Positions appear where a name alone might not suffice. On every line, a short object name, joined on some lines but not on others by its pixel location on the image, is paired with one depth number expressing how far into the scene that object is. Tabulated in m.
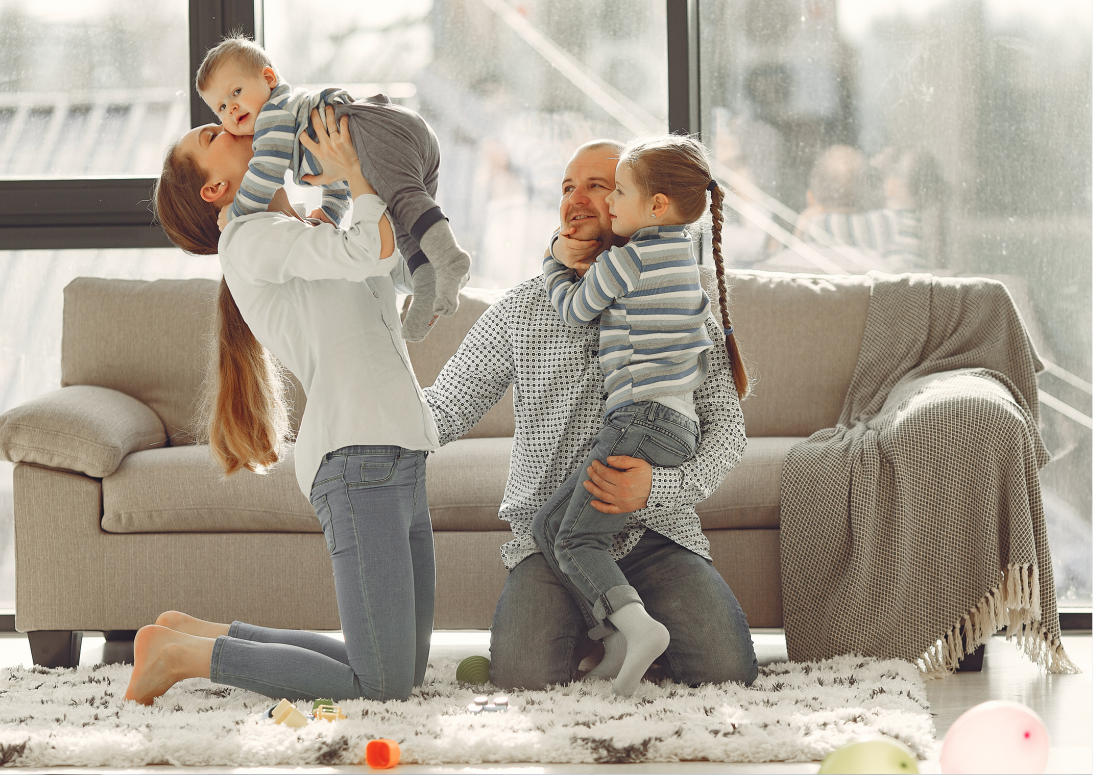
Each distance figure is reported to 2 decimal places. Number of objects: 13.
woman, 4.57
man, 4.85
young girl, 4.81
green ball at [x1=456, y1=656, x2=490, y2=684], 4.99
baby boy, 4.50
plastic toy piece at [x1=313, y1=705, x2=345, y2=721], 4.57
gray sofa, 5.25
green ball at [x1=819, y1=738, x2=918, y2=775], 4.11
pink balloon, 4.18
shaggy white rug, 4.43
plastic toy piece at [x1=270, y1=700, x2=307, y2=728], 4.55
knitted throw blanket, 4.98
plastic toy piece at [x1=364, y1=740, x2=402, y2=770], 4.39
